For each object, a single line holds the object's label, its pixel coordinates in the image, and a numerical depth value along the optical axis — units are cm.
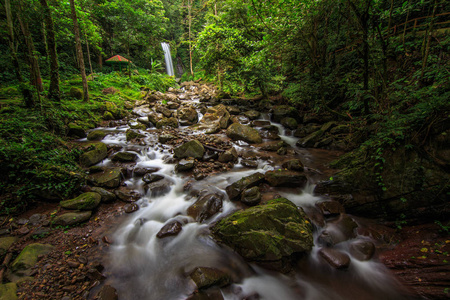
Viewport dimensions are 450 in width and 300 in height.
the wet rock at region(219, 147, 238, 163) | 658
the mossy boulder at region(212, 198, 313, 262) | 316
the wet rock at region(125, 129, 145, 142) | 791
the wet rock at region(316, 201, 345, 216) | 408
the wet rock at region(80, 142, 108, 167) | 563
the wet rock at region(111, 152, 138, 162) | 627
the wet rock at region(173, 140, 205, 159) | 656
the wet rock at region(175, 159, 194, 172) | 596
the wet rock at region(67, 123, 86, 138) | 736
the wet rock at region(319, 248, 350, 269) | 317
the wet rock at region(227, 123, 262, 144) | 836
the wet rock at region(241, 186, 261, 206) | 443
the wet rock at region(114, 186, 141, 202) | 474
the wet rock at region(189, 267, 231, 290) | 283
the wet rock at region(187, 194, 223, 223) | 427
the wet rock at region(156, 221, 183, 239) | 394
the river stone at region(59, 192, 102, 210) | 403
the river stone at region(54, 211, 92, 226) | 368
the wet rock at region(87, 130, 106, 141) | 756
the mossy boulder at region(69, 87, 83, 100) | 1063
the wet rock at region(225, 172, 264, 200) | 469
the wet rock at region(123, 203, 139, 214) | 448
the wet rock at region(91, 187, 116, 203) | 451
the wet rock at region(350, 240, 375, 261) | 326
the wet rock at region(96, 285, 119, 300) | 257
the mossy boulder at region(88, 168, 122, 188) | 487
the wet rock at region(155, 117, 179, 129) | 1002
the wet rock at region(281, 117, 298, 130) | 960
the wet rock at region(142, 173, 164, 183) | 551
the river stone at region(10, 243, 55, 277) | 272
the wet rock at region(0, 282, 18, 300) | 230
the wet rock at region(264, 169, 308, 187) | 504
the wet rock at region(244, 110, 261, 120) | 1140
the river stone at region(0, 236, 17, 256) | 299
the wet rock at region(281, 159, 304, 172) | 572
